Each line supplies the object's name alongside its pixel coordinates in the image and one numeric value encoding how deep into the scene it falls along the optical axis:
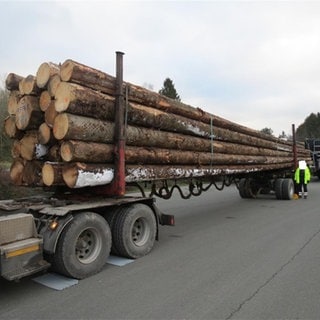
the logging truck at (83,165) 5.24
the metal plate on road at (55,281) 5.17
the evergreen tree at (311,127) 79.00
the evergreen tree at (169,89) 47.88
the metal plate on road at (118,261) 6.16
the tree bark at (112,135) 5.78
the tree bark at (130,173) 5.87
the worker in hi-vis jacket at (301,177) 16.21
